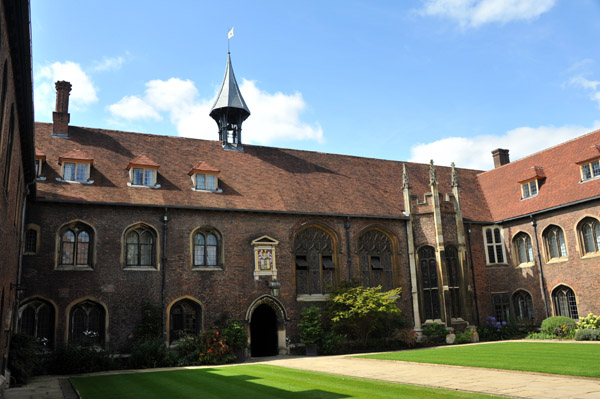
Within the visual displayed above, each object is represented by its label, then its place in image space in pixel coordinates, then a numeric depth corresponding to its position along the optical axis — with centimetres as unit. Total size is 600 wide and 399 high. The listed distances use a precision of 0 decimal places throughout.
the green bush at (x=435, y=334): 2578
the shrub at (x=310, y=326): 2372
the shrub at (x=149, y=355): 2009
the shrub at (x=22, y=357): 1570
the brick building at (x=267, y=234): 2131
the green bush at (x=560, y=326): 2454
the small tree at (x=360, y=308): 2359
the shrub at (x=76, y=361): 1886
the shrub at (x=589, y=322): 2355
